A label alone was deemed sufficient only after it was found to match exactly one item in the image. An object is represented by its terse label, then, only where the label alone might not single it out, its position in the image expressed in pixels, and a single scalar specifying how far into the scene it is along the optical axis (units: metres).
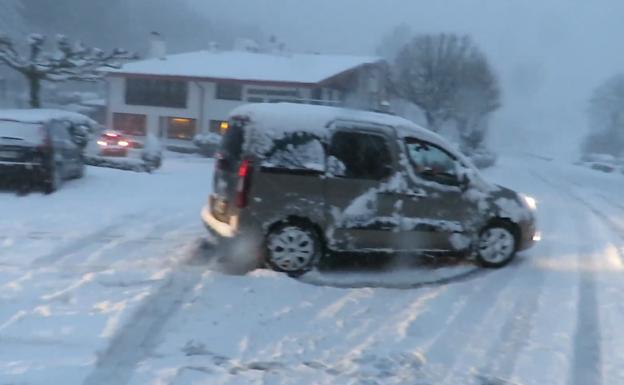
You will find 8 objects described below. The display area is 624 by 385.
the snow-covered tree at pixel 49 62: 27.31
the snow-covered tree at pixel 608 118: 89.00
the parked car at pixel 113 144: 30.31
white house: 42.94
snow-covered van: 9.04
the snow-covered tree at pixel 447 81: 51.47
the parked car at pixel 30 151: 13.67
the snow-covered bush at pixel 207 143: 38.28
